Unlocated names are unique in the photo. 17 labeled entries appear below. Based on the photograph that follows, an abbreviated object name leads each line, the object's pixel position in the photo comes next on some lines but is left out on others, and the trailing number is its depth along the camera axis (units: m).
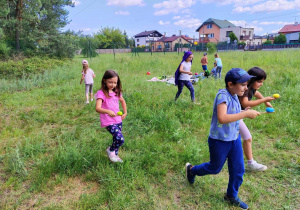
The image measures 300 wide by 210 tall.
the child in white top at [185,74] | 5.70
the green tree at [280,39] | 48.09
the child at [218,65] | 10.05
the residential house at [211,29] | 56.45
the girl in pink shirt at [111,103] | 2.93
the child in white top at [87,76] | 6.48
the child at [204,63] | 11.40
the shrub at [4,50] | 12.81
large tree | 13.16
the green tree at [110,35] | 61.81
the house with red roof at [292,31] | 53.35
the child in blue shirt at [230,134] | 2.01
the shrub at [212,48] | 26.18
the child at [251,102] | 2.59
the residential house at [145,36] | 72.56
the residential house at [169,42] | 56.12
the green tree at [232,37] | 48.81
